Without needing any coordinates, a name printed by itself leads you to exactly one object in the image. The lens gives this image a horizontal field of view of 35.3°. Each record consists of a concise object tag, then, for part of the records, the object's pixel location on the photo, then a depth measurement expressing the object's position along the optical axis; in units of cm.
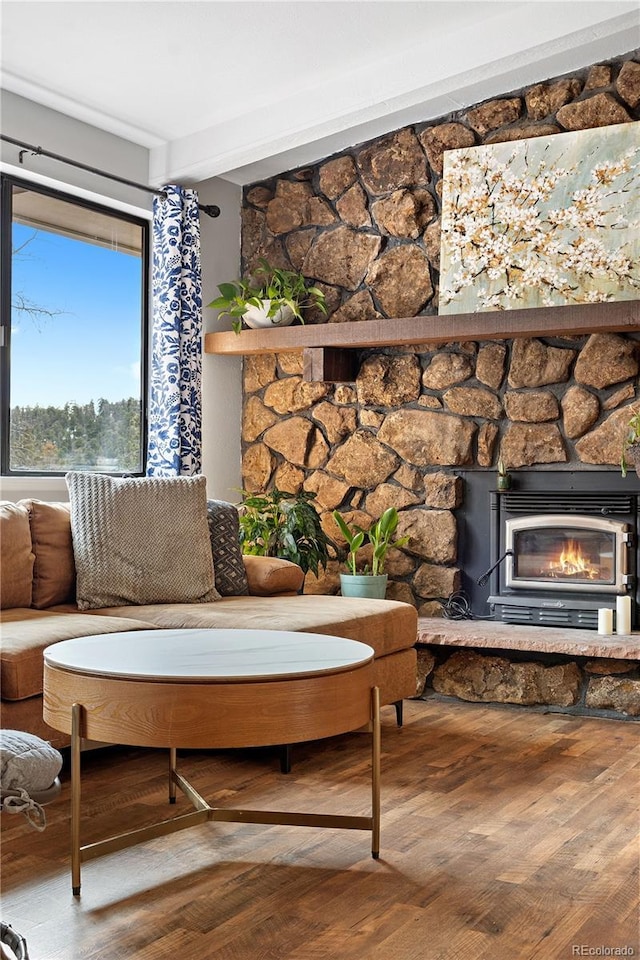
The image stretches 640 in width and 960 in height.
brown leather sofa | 332
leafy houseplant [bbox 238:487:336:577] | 468
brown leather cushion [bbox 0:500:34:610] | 346
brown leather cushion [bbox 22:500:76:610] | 362
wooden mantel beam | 416
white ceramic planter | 508
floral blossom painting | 428
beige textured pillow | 370
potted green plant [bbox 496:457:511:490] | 462
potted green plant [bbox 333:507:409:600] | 477
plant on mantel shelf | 507
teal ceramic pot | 476
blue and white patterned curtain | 484
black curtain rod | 416
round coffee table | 219
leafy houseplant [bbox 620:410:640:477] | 414
